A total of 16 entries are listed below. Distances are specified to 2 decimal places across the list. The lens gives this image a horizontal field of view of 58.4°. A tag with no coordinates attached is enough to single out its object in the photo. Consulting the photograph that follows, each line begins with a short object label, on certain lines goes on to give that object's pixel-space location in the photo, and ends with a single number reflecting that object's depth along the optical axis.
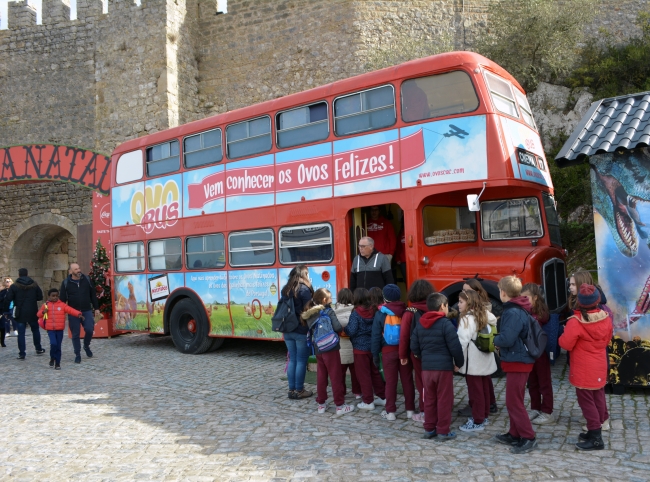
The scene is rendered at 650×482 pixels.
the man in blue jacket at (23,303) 10.57
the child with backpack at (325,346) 5.81
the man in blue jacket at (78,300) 9.62
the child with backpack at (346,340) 6.00
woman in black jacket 6.45
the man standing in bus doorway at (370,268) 6.91
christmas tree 13.50
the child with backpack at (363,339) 5.70
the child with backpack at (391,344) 5.42
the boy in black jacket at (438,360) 4.74
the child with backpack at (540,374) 5.15
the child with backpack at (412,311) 5.05
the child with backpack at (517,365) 4.48
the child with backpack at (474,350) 4.91
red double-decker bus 6.93
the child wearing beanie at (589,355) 4.45
